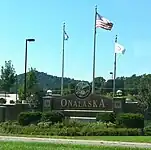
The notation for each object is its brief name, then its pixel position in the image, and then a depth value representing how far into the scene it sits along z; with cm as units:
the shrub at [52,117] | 3281
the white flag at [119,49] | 5107
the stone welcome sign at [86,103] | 3738
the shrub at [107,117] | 3328
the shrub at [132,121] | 3148
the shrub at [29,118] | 3409
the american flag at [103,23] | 4181
